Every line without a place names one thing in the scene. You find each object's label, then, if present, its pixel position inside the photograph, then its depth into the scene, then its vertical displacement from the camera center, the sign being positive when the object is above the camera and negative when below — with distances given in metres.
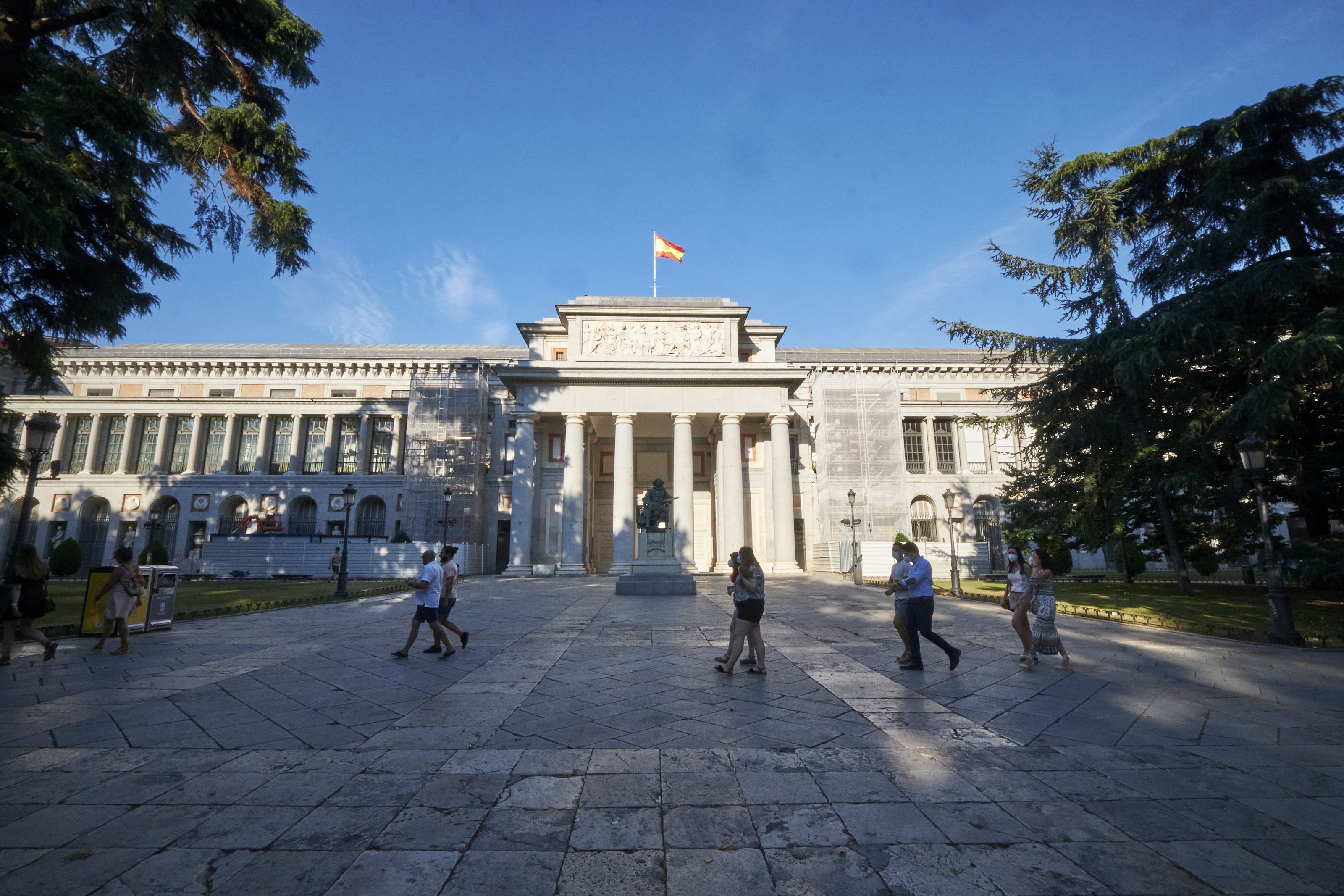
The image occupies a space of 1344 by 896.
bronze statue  19.53 +1.57
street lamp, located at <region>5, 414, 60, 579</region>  9.59 +1.95
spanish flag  31.53 +15.76
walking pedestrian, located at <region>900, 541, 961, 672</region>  7.15 -0.69
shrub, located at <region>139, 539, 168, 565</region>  31.58 +0.39
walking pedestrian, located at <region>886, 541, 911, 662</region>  7.27 -0.53
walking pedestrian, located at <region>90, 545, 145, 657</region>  8.41 -0.44
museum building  30.62 +7.05
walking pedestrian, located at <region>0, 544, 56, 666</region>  7.50 -0.47
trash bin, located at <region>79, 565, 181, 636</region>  9.77 -0.71
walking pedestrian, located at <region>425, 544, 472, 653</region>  8.20 -0.46
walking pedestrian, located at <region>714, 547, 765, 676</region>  6.68 -0.59
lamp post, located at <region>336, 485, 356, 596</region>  18.50 -0.37
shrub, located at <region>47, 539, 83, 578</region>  31.55 +0.15
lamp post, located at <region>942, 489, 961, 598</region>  18.80 +1.60
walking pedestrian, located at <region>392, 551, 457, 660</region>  7.87 -0.50
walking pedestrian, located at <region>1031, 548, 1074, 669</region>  7.20 -0.70
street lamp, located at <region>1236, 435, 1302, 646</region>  9.49 -0.31
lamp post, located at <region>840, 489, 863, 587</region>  23.03 -0.40
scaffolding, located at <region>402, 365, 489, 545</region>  34.53 +6.07
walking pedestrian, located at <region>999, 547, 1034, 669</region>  7.45 -0.53
